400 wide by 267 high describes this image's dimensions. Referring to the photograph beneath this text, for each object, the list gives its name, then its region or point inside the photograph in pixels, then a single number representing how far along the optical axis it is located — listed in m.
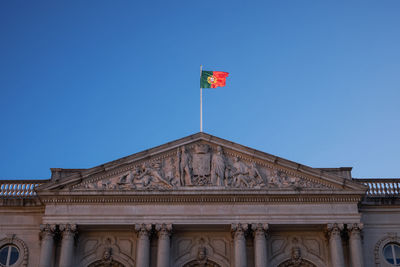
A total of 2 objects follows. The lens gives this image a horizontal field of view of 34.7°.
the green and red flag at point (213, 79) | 39.81
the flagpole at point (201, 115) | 37.44
